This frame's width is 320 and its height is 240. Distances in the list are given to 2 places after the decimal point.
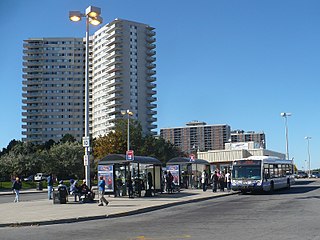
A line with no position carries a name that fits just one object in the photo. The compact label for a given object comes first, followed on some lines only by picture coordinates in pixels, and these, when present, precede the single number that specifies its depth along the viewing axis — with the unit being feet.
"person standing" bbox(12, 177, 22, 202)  91.48
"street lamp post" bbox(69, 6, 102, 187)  70.64
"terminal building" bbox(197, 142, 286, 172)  213.25
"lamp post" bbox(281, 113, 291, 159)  235.28
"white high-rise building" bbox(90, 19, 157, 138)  456.86
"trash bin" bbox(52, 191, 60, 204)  80.53
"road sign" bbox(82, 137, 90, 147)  77.92
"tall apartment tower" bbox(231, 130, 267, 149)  574.56
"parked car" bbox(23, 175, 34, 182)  265.93
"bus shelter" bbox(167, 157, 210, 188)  121.60
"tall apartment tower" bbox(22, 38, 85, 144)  506.48
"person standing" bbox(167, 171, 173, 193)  108.58
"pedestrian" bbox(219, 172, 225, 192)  121.08
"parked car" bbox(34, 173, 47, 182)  252.83
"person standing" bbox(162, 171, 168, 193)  116.36
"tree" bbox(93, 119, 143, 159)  232.53
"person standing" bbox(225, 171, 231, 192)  121.09
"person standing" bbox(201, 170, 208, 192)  117.36
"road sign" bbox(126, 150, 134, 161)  90.34
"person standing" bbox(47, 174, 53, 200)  96.99
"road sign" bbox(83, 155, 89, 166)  76.59
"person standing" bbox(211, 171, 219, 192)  114.60
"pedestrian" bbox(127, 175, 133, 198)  92.68
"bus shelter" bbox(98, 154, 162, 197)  92.89
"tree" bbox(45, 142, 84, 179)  261.03
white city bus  105.81
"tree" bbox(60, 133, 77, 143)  412.30
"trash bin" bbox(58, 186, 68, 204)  80.02
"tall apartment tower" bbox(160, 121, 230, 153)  616.39
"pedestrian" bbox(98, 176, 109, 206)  73.10
